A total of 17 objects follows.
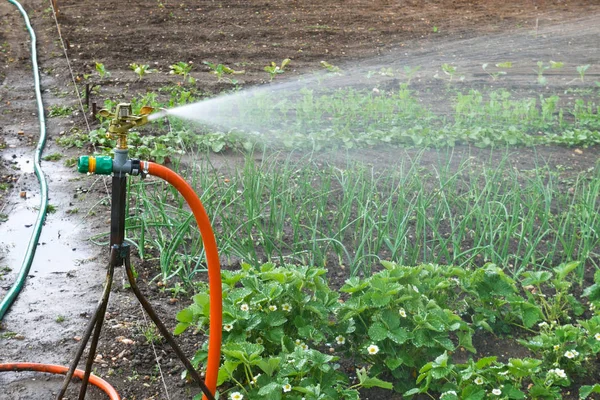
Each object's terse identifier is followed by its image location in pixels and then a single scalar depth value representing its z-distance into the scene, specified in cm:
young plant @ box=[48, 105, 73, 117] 1100
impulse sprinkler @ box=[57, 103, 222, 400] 391
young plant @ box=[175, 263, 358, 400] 460
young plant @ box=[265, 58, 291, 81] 1204
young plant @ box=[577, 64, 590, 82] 1172
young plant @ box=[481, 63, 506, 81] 1238
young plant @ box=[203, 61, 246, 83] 1213
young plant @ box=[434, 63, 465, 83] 1210
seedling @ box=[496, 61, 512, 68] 1234
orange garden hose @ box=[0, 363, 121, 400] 525
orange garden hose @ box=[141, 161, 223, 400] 395
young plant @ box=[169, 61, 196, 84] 1212
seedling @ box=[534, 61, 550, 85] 1206
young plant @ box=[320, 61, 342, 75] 1282
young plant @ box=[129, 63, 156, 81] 1210
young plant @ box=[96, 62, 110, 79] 1190
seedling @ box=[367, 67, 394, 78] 1261
